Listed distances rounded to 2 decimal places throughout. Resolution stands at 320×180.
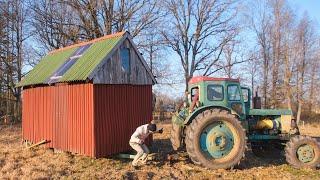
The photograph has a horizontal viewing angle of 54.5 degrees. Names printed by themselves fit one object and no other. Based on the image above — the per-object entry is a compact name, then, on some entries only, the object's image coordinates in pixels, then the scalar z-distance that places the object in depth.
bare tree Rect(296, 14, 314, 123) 33.22
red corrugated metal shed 10.91
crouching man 10.15
